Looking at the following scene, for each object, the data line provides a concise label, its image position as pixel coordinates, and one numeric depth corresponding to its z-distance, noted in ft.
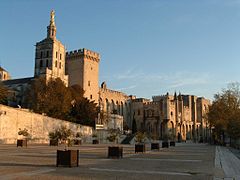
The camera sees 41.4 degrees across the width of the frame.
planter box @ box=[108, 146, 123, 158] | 49.75
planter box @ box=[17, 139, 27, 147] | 87.83
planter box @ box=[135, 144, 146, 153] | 66.64
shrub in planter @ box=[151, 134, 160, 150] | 83.04
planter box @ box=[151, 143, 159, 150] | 83.01
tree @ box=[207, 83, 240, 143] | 132.98
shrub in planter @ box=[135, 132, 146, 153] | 66.64
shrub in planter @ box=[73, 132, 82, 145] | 124.98
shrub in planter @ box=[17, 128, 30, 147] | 87.89
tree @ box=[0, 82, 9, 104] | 137.46
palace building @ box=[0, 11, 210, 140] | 234.38
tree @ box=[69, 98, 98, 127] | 182.70
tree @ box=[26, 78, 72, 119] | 163.43
